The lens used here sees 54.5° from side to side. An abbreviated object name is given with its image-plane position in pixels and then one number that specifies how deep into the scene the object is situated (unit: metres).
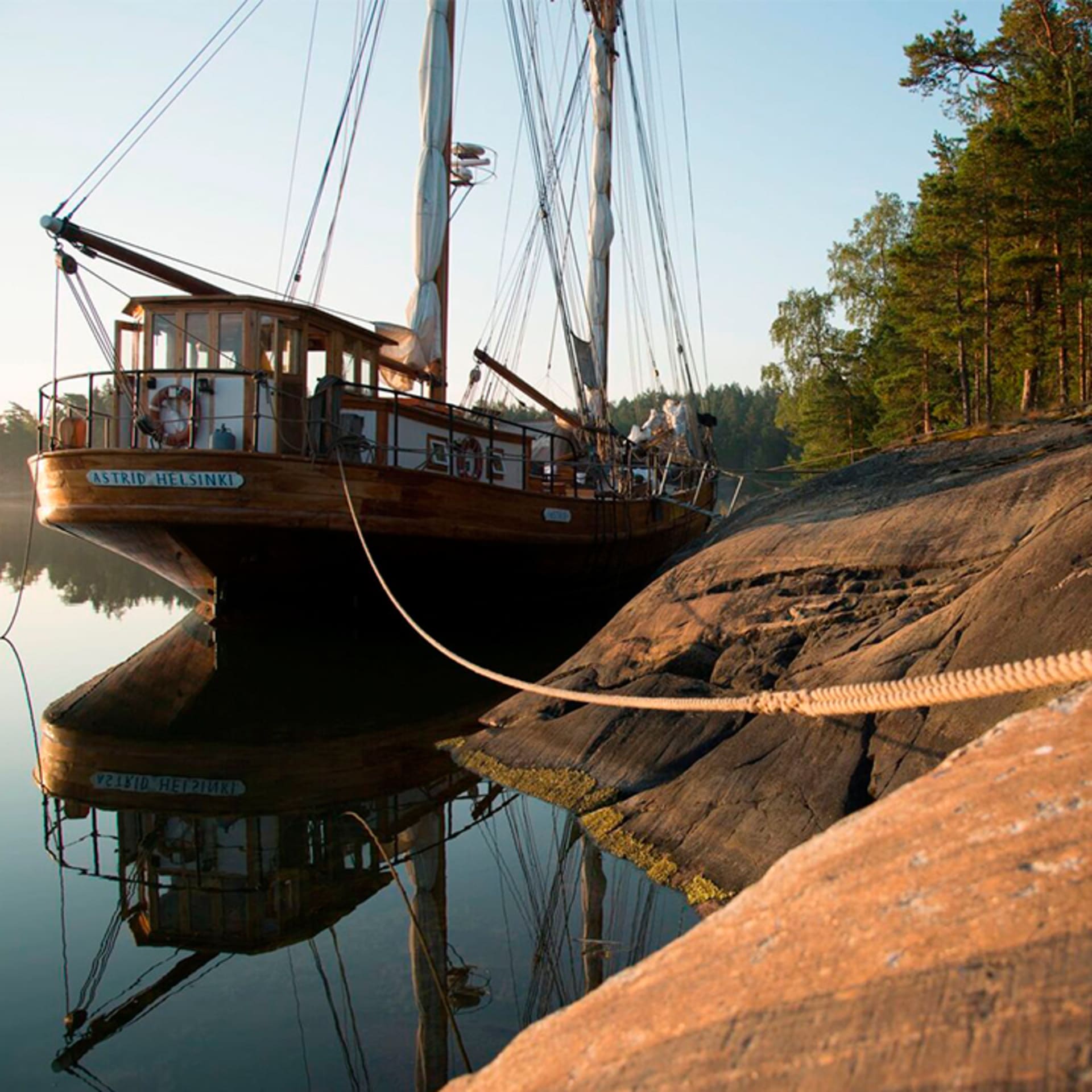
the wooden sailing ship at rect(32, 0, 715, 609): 11.63
